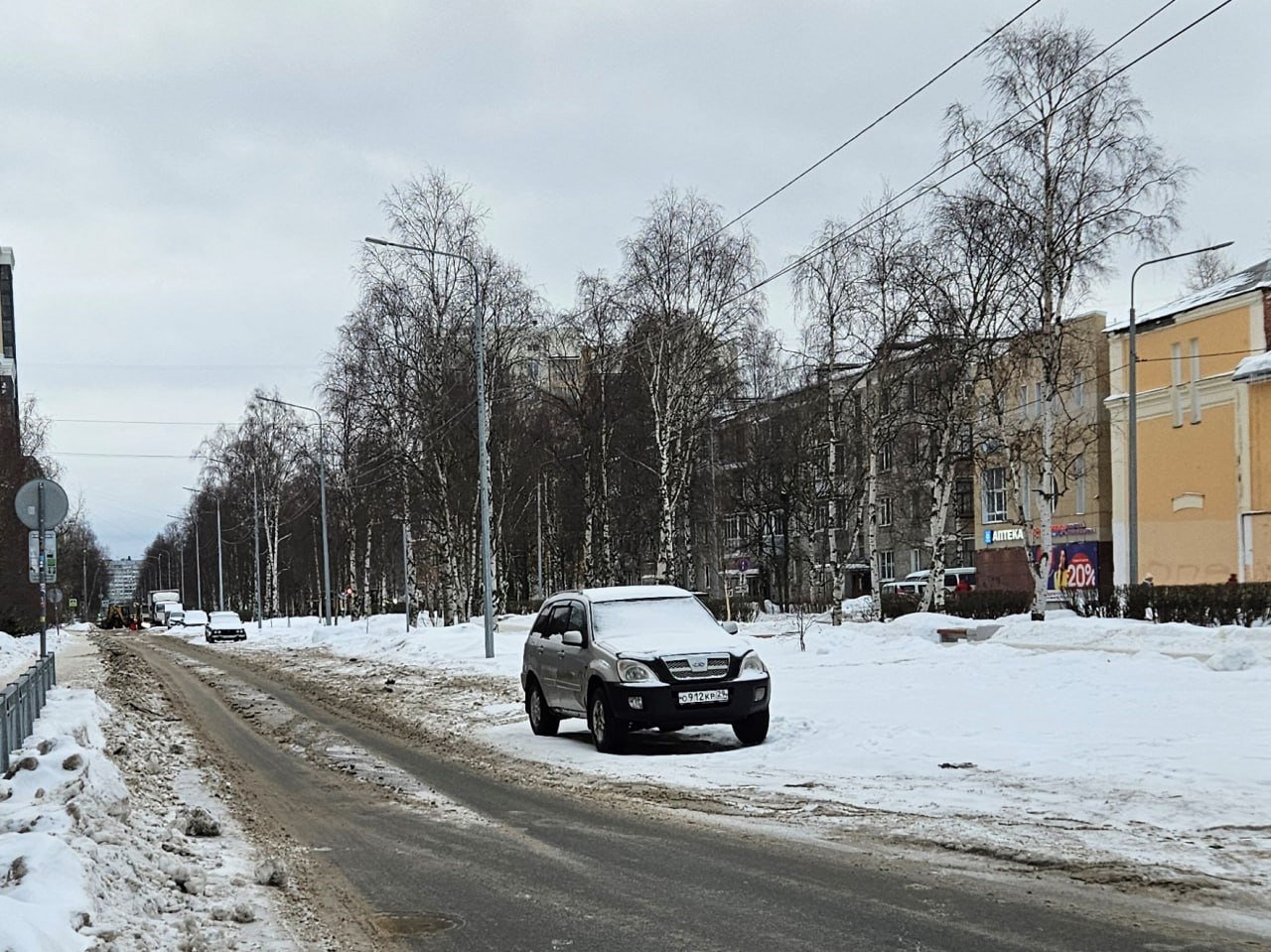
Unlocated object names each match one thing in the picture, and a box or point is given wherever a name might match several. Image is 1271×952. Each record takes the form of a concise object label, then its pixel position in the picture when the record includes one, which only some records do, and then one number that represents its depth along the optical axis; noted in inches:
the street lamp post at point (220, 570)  3317.4
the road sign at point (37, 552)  770.2
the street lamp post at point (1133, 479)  1202.6
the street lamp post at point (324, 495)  1991.1
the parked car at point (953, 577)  2701.8
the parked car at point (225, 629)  2356.1
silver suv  535.8
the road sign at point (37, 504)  670.5
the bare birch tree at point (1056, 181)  1173.1
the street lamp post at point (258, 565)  2837.1
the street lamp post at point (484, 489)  1160.8
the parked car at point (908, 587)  2696.4
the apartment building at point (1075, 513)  2299.5
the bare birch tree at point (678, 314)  1574.8
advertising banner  2279.8
